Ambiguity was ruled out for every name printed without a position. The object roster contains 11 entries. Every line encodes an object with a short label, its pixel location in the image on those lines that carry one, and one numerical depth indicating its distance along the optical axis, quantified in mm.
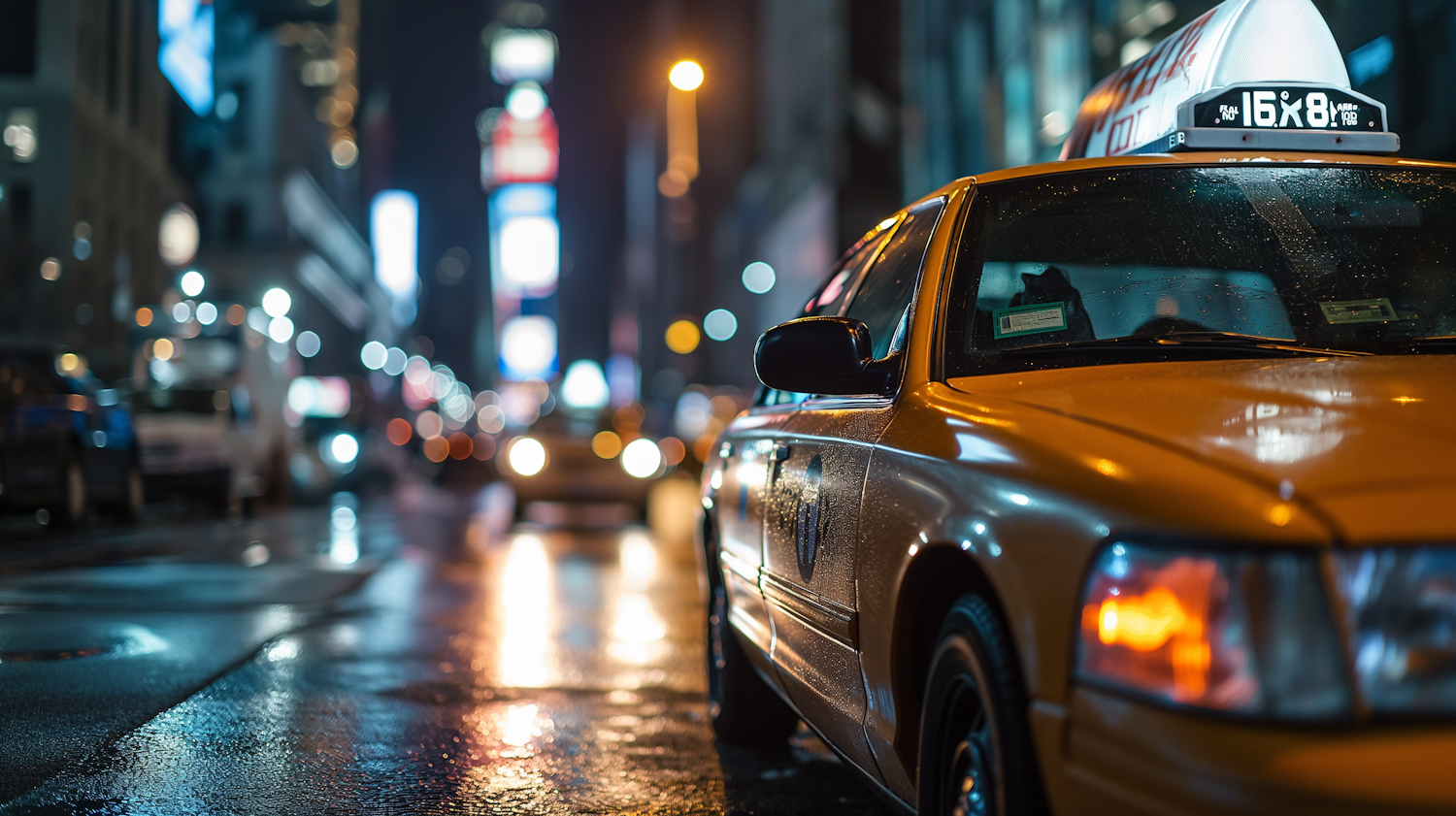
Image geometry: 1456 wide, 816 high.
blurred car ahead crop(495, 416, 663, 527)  17312
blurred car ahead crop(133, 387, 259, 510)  17188
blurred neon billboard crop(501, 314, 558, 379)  181500
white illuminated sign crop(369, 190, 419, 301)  192125
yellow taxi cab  1897
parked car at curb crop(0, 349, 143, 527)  12039
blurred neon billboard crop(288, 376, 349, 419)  27984
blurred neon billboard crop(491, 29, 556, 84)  199500
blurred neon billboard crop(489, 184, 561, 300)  179750
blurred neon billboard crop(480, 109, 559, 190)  181375
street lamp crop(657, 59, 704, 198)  110500
